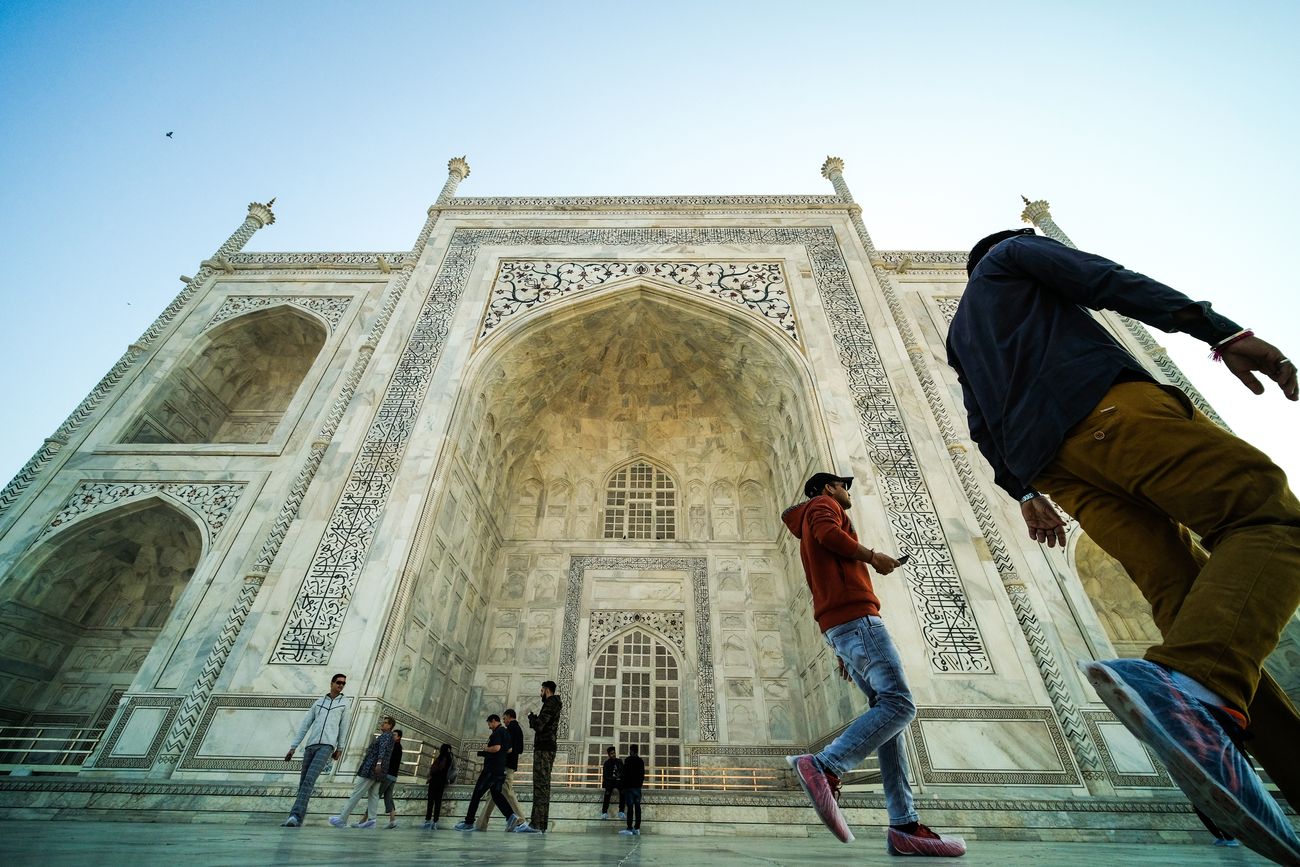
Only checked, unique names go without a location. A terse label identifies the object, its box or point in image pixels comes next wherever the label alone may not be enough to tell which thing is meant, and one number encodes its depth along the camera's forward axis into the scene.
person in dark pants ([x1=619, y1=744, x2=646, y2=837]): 5.68
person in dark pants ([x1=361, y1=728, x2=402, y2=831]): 5.46
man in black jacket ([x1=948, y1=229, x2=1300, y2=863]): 1.26
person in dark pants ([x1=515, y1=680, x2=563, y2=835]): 4.89
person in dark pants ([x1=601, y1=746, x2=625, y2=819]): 6.33
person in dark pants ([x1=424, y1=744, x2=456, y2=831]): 5.73
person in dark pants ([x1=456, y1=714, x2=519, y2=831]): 5.10
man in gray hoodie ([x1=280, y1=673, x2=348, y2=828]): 4.91
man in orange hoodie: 2.29
